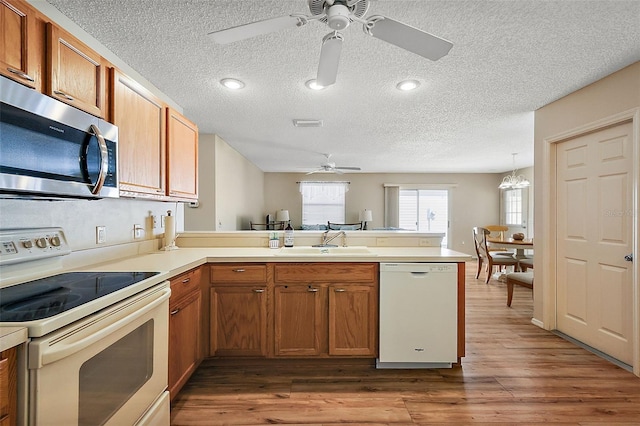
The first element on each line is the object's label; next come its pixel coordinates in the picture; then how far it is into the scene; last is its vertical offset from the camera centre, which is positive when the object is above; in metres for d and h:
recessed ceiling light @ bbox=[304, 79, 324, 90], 2.70 +1.13
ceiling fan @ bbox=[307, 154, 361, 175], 6.07 +0.91
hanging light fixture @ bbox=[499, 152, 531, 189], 5.90 +0.58
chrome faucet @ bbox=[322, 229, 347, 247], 2.92 -0.22
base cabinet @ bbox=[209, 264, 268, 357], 2.36 -0.74
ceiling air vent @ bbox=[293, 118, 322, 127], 3.83 +1.12
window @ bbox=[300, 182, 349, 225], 8.80 +0.28
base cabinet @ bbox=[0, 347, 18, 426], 0.85 -0.48
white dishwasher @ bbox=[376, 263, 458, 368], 2.32 -0.74
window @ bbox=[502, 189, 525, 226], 7.78 +0.18
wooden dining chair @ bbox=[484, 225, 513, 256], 6.42 -0.43
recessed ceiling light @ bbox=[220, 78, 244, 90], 2.67 +1.12
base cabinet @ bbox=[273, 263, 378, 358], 2.36 -0.72
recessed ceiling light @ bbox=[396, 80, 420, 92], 2.70 +1.12
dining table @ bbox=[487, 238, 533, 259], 4.90 -0.48
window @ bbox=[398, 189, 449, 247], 8.76 +0.13
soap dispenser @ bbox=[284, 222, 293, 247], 2.92 -0.23
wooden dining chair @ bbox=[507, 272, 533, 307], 3.76 -0.82
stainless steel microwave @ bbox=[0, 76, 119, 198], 1.16 +0.27
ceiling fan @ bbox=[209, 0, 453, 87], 1.37 +0.84
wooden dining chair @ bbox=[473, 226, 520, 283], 5.16 -0.75
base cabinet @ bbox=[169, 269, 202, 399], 1.87 -0.74
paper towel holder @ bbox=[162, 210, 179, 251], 2.73 -0.18
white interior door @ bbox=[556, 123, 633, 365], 2.46 -0.22
